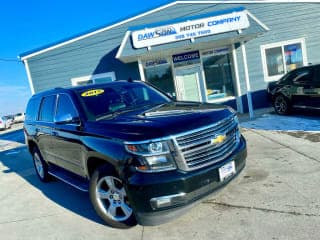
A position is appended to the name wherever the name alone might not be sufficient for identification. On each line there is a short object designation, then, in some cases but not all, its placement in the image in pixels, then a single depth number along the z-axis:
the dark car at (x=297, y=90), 8.31
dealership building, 11.84
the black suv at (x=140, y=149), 2.87
